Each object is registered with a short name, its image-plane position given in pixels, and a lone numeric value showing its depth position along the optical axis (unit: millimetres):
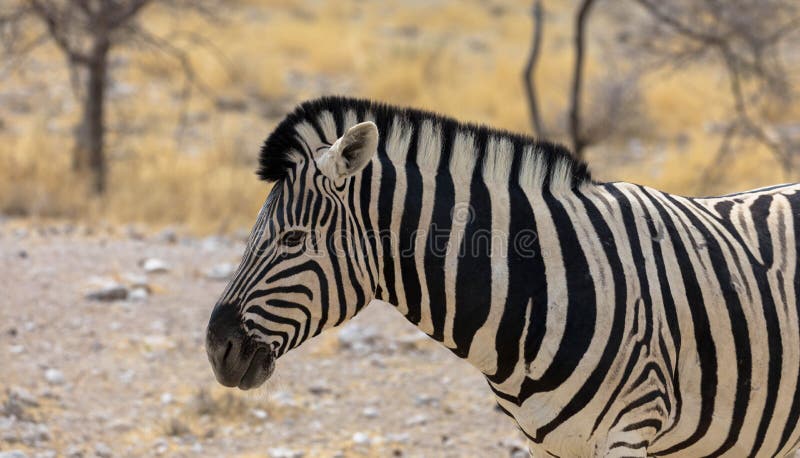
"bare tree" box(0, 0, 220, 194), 17062
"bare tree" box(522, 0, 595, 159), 17641
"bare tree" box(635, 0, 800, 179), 17016
